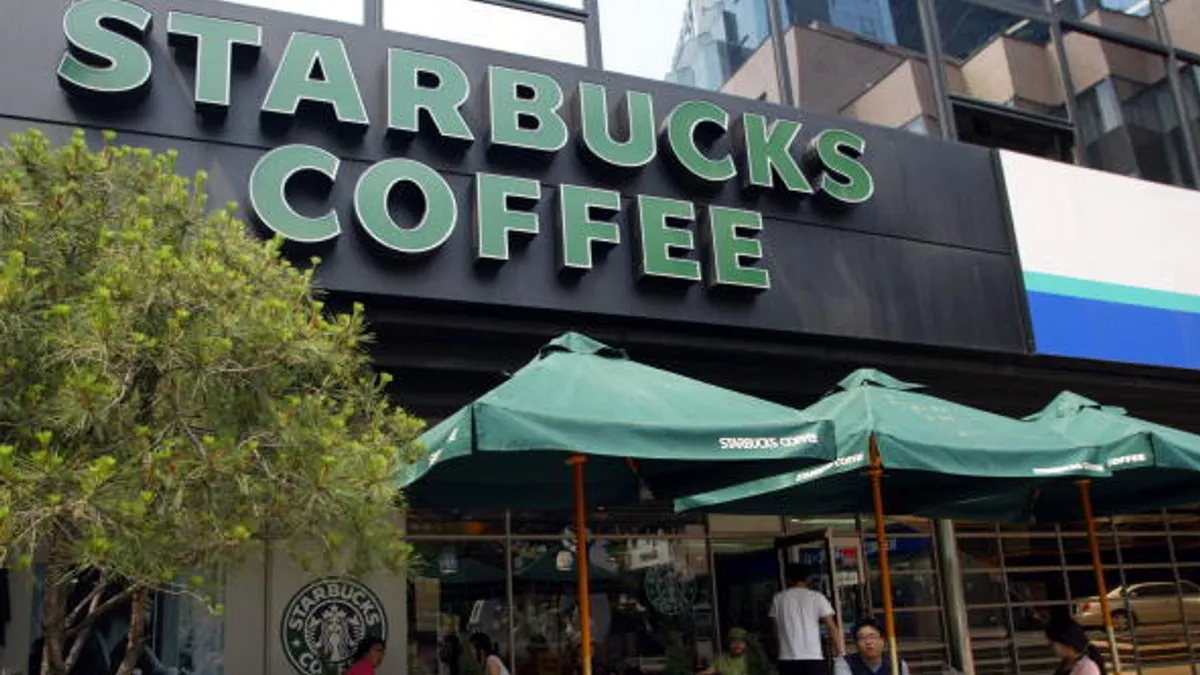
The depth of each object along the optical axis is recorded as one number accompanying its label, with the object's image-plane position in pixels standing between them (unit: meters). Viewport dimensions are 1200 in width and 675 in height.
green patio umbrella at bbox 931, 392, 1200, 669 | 7.65
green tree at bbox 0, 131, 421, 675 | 4.20
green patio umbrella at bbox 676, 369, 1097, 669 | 6.55
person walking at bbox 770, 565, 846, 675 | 9.63
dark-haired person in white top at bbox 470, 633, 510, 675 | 9.03
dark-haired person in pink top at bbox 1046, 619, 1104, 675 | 6.24
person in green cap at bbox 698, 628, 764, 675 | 9.35
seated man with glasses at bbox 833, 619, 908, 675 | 6.76
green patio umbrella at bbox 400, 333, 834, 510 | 5.32
